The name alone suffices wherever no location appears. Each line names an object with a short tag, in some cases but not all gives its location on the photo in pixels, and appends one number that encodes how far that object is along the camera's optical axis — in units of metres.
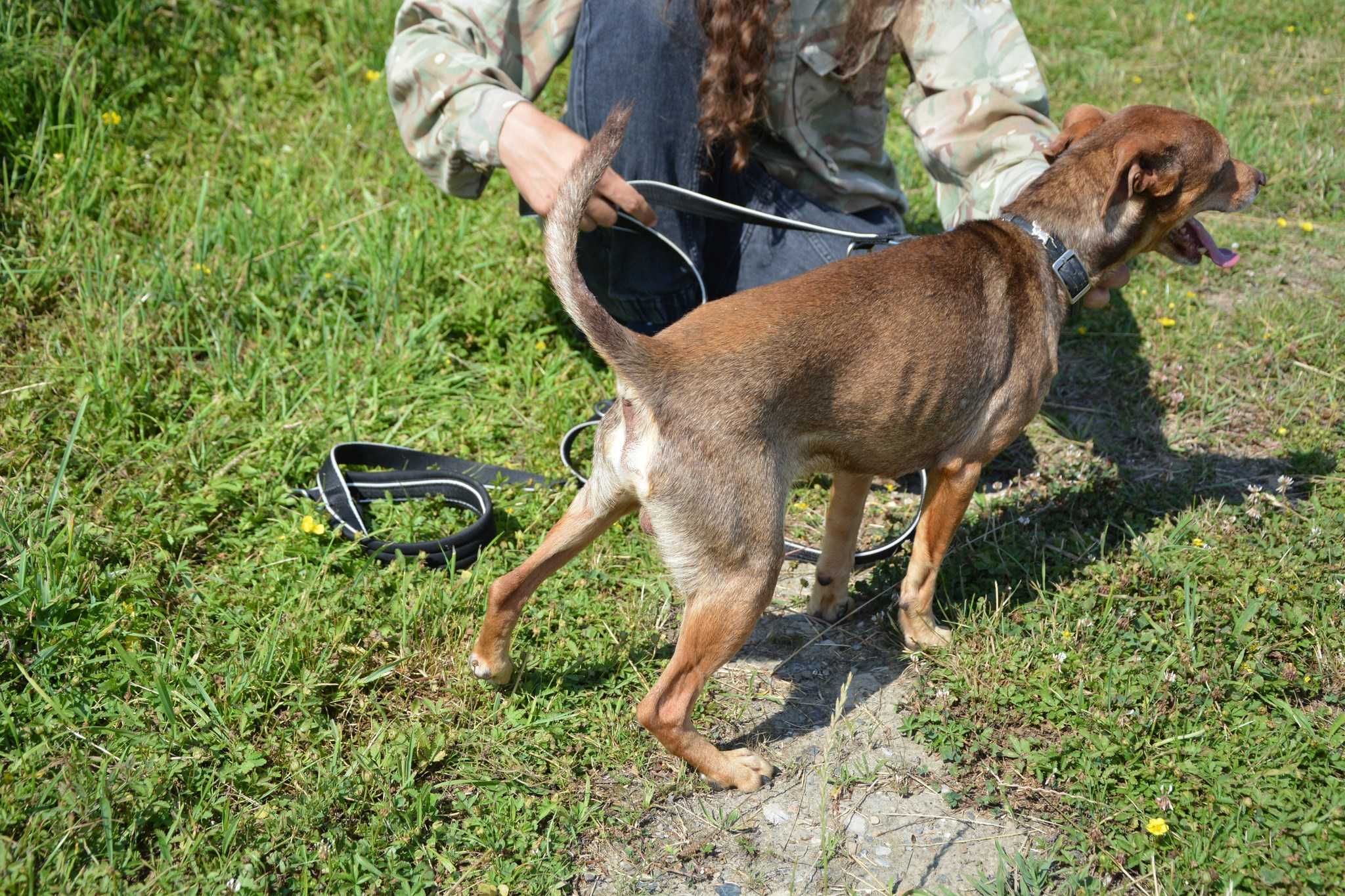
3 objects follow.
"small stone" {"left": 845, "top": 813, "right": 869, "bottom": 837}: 2.76
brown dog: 2.56
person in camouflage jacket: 3.60
